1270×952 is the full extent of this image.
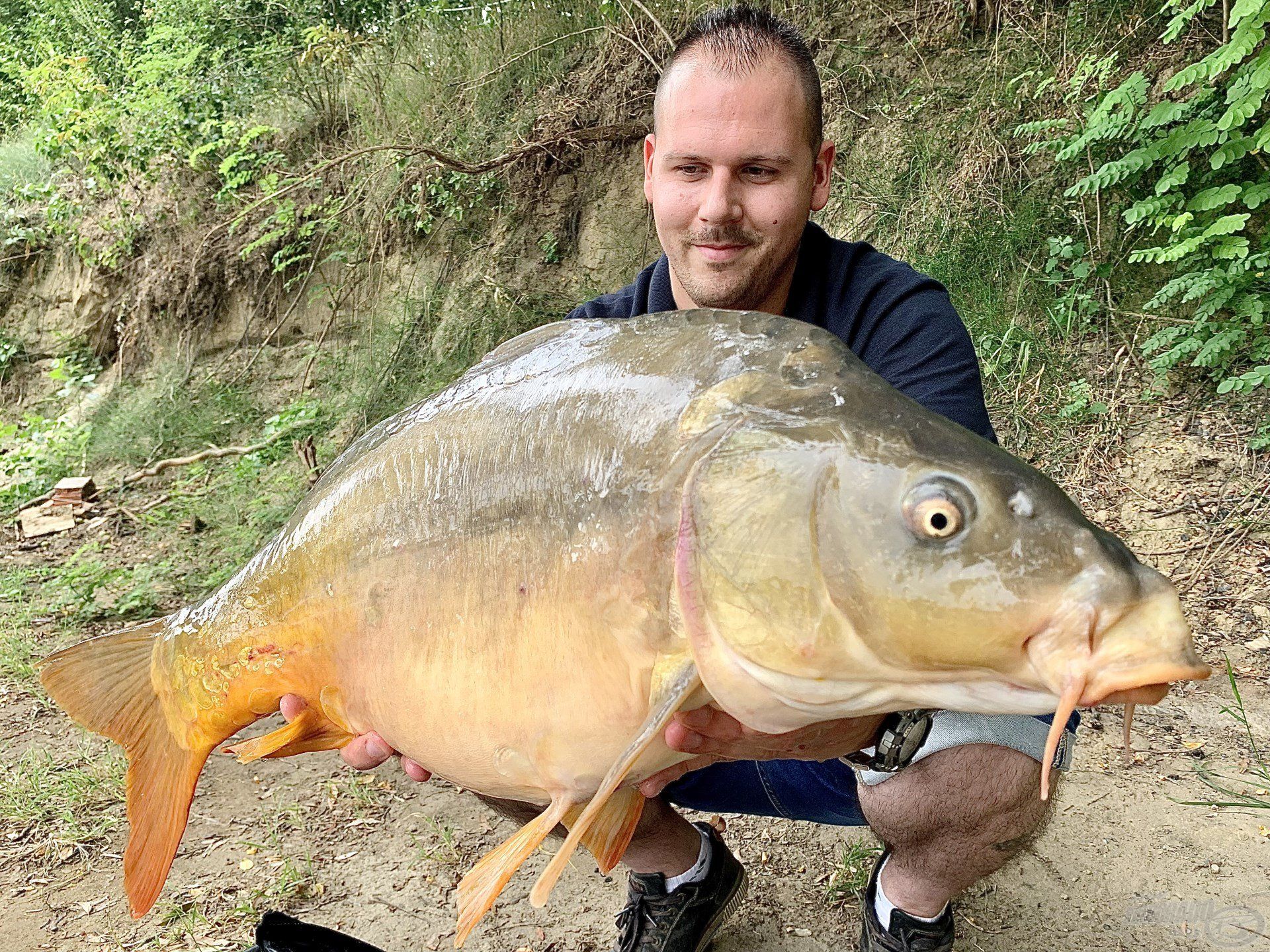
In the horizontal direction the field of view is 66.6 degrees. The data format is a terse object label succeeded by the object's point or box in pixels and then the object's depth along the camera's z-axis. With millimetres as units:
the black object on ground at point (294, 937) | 1584
